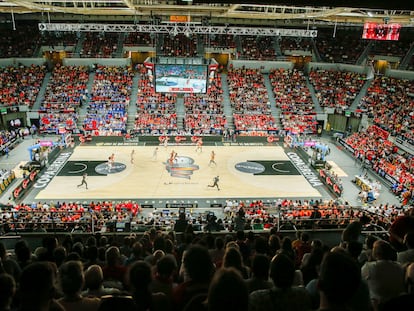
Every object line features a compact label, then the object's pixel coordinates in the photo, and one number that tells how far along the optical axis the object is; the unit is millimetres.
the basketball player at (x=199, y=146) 32781
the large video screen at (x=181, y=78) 33500
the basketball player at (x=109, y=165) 28062
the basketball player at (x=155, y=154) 31172
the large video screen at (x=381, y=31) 28891
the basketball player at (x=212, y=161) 28944
